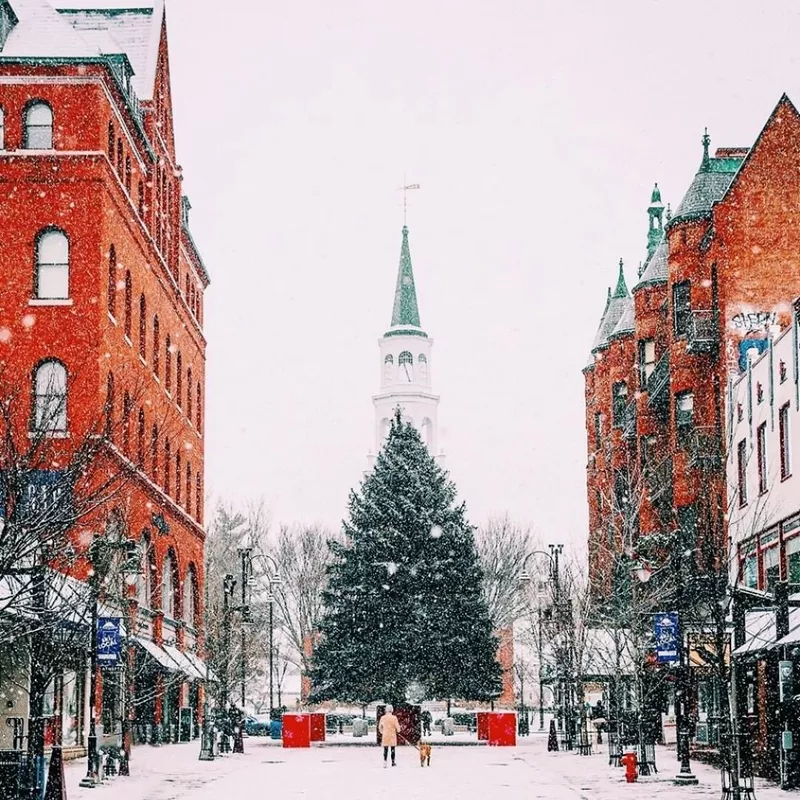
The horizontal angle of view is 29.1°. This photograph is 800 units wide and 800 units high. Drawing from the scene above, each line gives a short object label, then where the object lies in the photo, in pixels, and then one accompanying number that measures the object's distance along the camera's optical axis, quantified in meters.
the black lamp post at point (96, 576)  28.88
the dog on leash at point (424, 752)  38.33
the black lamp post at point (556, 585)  50.68
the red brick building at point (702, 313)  47.75
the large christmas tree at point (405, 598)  56.09
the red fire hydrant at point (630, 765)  30.80
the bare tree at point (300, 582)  92.75
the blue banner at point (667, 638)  29.44
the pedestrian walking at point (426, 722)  63.92
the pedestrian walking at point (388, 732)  37.75
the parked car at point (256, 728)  70.56
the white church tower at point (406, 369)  137.62
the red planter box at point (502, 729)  54.94
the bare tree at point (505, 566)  95.06
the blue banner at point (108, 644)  30.00
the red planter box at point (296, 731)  53.55
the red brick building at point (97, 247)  43.34
